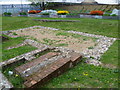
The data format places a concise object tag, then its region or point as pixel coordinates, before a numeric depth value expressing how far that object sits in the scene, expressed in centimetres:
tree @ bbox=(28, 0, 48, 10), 1843
